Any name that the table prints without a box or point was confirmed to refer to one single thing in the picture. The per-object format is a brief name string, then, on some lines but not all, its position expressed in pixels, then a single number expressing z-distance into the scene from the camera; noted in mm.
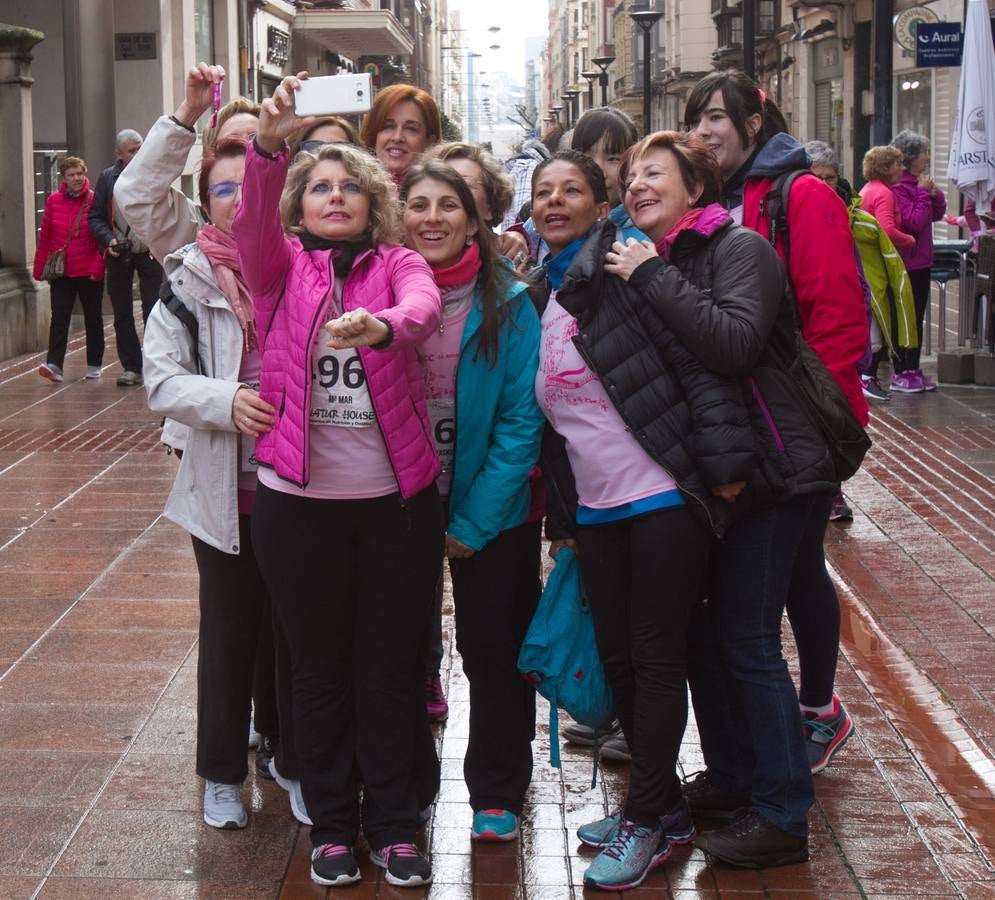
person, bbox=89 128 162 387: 13094
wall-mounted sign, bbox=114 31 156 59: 22516
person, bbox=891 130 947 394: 12430
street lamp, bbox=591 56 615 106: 43591
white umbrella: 12352
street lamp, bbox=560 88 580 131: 77625
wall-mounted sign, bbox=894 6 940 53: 20828
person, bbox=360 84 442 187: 5293
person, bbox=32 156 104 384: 13258
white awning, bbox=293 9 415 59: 34531
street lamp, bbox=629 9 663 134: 29734
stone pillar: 15391
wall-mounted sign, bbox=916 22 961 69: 16438
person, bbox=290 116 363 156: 4543
